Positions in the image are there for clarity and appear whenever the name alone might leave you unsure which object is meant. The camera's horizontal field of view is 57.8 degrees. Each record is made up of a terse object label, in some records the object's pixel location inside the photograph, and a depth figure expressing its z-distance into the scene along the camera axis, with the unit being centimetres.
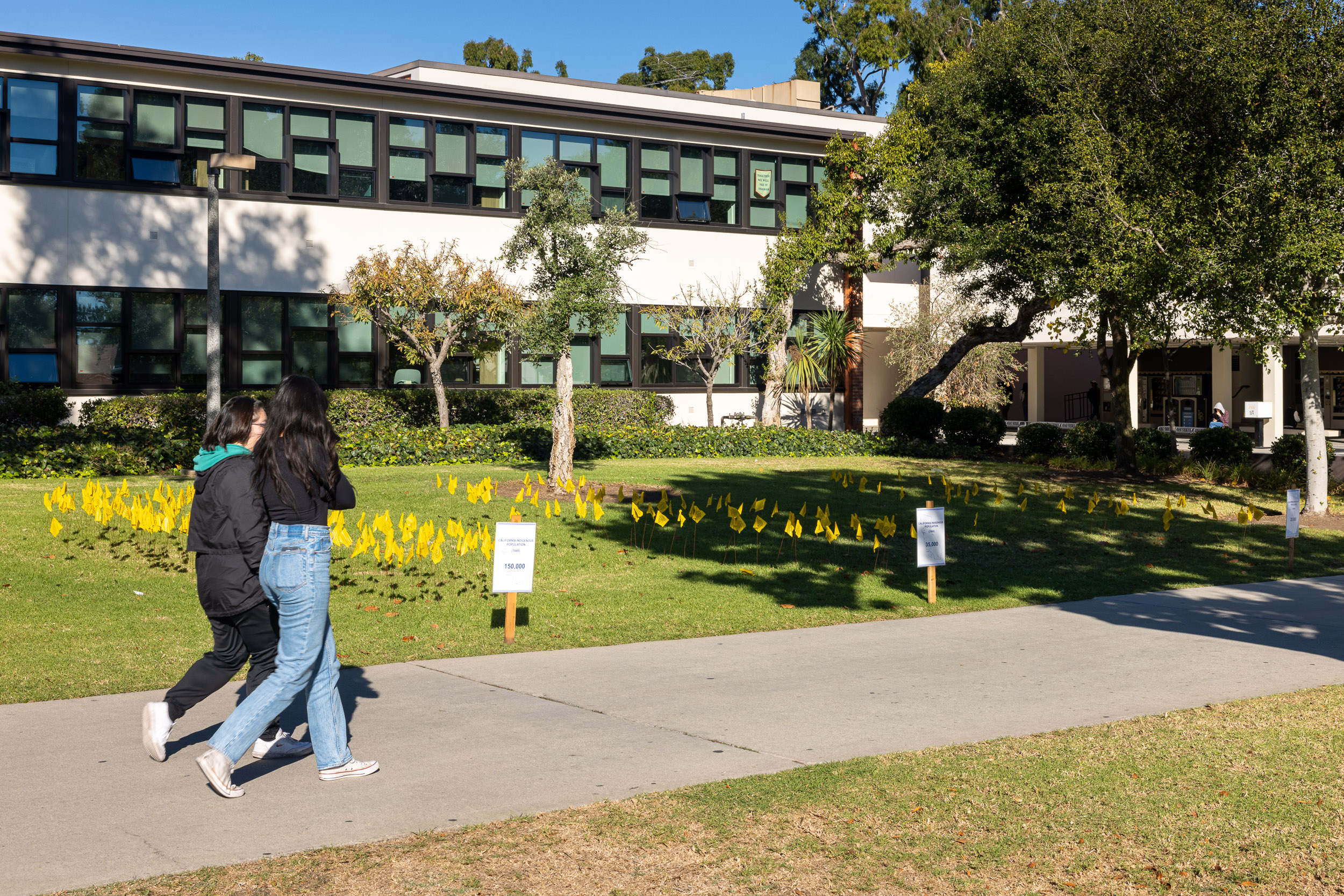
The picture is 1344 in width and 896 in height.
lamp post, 1587
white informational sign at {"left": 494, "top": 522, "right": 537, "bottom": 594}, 862
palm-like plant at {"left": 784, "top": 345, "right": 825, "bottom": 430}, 2991
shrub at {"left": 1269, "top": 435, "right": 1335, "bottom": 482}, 1997
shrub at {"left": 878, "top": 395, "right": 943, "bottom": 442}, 2678
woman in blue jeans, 526
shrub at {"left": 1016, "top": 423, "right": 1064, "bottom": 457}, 2495
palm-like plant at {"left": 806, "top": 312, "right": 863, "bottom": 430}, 3008
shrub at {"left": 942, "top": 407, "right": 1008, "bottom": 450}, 2655
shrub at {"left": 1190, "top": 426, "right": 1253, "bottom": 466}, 2177
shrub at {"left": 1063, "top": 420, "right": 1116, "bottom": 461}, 2411
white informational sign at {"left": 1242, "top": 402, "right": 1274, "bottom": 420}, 2061
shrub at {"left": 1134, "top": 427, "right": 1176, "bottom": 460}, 2330
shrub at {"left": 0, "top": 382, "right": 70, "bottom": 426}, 2045
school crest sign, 2984
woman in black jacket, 552
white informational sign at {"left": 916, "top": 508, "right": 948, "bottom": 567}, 1011
